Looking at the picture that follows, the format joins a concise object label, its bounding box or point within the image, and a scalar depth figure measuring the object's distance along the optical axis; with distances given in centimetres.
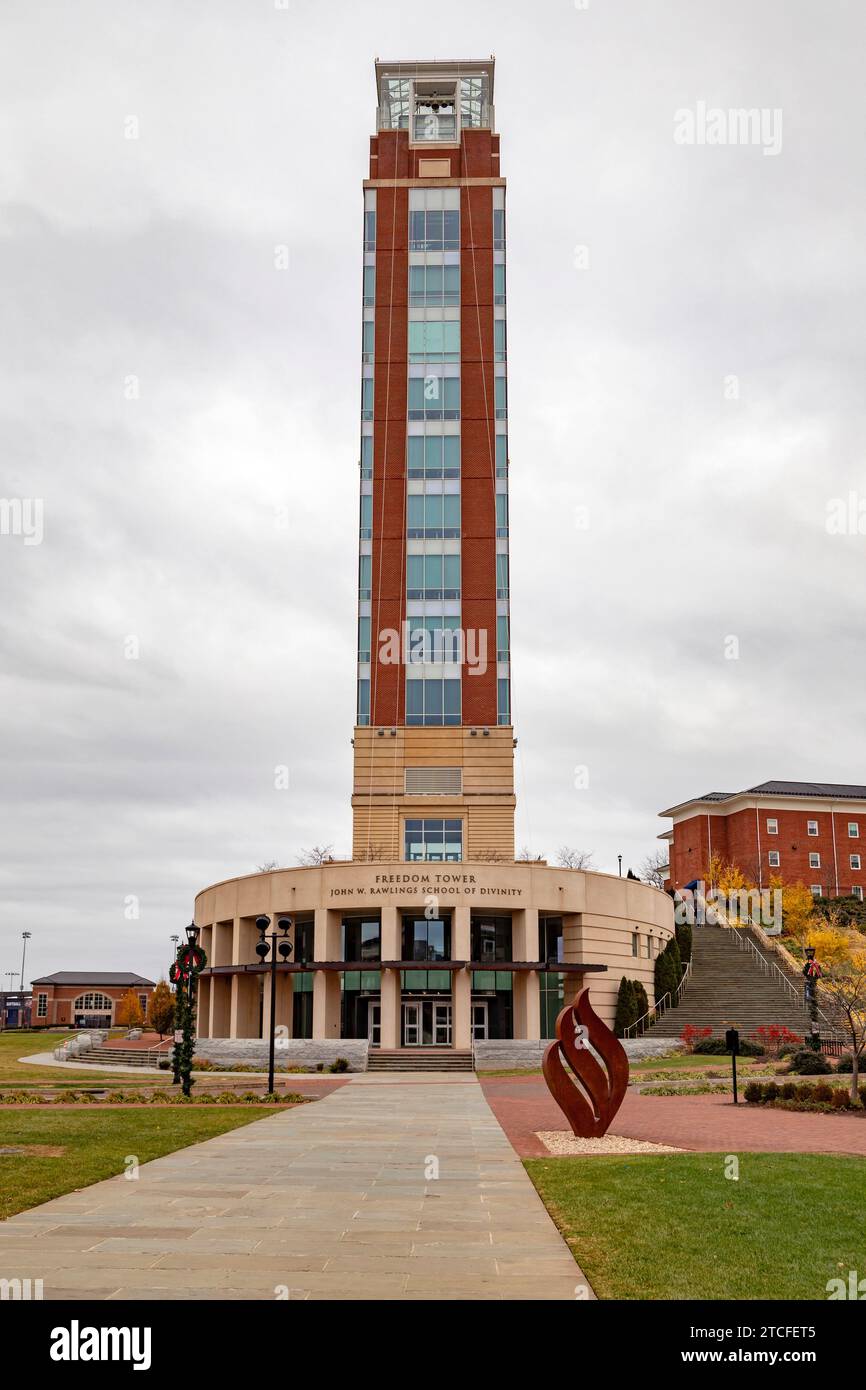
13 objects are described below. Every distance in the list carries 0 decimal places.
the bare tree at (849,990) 2710
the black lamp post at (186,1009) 3179
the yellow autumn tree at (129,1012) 11888
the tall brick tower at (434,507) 6475
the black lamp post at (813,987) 4215
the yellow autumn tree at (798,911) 8688
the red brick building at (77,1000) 12975
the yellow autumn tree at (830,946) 7089
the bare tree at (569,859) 10556
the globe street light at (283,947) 3678
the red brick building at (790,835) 9850
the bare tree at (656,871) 12550
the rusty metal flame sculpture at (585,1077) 1981
